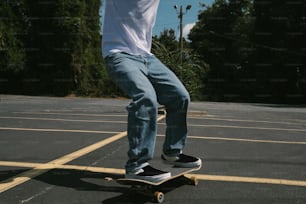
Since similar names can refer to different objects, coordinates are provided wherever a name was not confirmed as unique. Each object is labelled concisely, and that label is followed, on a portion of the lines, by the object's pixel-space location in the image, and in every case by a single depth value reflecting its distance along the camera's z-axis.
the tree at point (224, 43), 33.06
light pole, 26.22
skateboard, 2.59
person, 2.72
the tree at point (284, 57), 29.97
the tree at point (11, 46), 28.09
